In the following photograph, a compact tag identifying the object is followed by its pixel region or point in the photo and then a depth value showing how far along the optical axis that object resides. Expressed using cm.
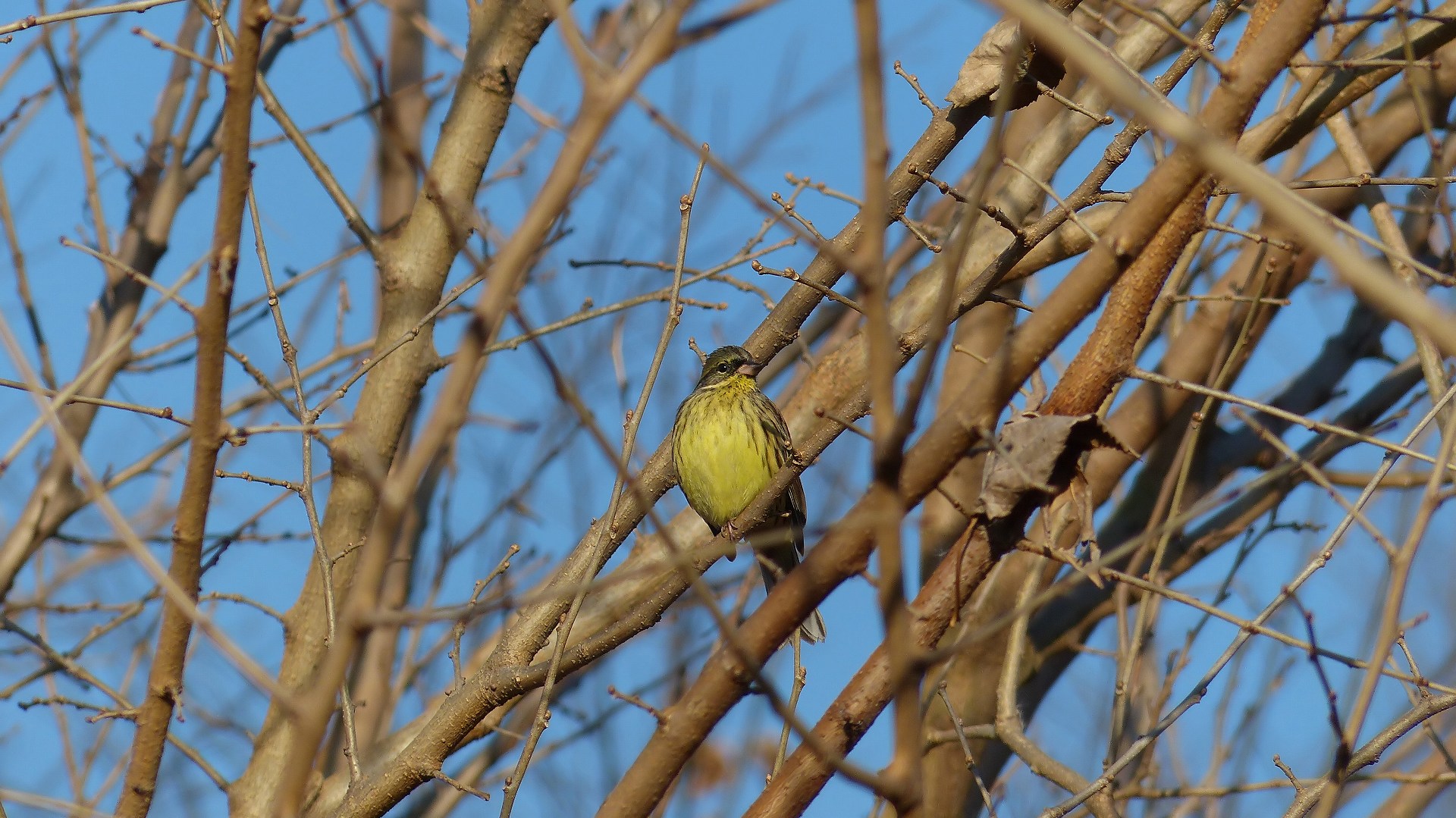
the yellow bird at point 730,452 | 1220
